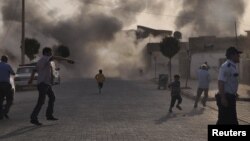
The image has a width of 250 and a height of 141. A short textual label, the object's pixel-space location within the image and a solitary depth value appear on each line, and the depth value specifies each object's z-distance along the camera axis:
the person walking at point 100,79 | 32.97
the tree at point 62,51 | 84.57
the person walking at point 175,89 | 19.78
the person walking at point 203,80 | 21.50
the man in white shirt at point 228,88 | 9.91
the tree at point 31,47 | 84.81
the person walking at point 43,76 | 14.86
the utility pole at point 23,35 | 43.62
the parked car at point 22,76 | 37.94
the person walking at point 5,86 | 16.50
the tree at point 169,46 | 58.25
